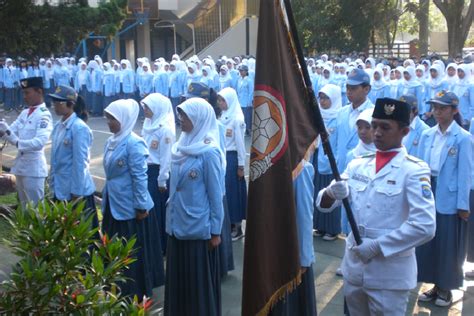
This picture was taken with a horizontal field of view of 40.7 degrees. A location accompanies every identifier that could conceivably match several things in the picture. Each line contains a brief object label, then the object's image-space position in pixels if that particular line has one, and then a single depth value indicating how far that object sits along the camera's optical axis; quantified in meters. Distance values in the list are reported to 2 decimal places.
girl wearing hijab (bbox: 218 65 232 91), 20.64
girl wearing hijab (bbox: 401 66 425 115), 17.12
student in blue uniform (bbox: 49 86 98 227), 6.18
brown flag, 3.35
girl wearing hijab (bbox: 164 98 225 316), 5.01
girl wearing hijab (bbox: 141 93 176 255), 6.98
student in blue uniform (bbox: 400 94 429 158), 7.34
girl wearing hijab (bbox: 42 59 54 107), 24.88
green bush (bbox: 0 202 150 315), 3.17
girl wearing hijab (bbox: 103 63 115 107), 22.28
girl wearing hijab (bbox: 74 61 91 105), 23.33
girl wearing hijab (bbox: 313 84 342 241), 7.55
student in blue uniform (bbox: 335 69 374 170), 6.66
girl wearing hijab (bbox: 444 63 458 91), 16.51
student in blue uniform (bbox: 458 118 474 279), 6.68
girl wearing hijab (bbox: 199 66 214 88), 20.69
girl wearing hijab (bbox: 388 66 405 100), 17.58
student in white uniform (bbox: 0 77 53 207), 6.75
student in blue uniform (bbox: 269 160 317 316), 4.40
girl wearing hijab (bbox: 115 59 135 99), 22.27
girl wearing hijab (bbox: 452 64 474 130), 15.26
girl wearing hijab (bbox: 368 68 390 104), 17.80
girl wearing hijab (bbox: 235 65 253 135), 19.08
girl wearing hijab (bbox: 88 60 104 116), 22.77
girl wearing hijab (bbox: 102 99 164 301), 5.64
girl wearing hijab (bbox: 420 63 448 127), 16.84
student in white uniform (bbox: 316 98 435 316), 3.68
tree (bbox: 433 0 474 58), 30.61
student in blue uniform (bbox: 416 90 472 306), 5.78
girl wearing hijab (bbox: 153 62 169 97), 21.84
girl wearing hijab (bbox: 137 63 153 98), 21.98
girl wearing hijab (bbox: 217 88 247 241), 7.83
